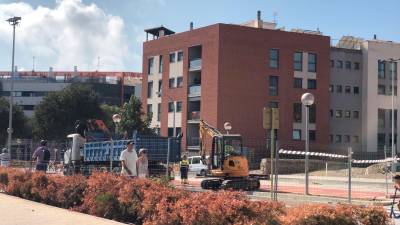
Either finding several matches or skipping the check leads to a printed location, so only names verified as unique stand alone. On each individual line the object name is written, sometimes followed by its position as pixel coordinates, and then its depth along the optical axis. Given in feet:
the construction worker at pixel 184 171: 108.31
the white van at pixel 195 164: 157.99
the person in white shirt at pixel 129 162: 54.75
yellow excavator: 94.02
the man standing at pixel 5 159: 107.88
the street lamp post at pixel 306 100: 83.01
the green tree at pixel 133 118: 214.69
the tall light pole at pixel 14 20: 189.88
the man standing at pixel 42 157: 71.87
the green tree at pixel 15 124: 264.95
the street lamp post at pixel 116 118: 129.27
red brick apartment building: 209.46
